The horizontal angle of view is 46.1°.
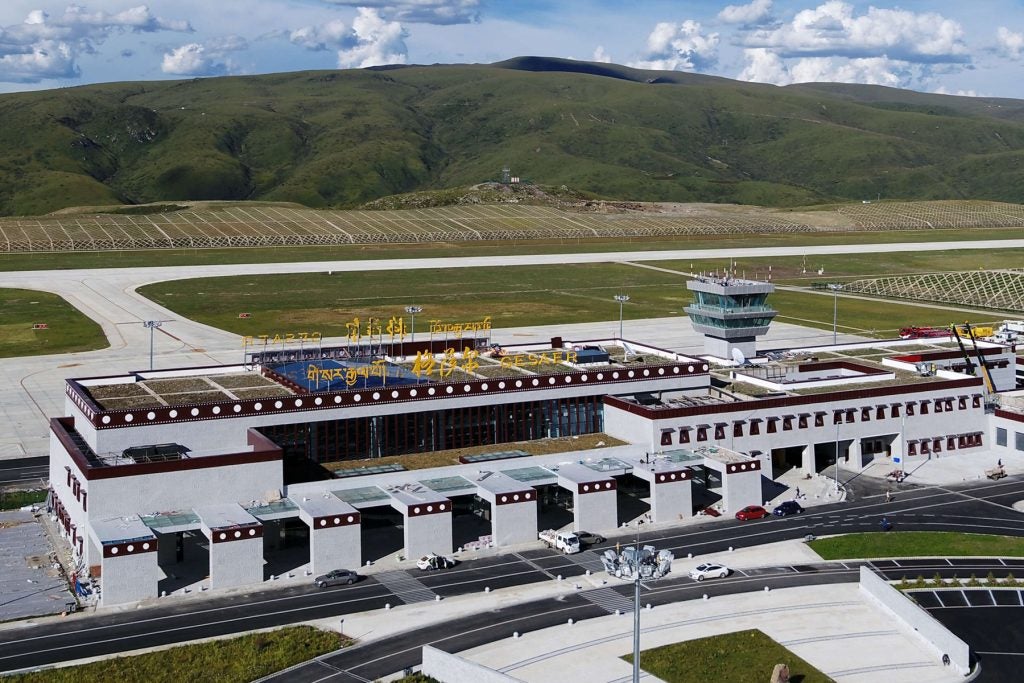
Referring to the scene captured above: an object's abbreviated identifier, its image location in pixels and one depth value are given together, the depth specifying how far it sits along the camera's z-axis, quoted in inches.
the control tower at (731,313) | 4495.6
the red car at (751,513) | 3309.5
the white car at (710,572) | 2817.4
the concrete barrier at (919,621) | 2298.2
